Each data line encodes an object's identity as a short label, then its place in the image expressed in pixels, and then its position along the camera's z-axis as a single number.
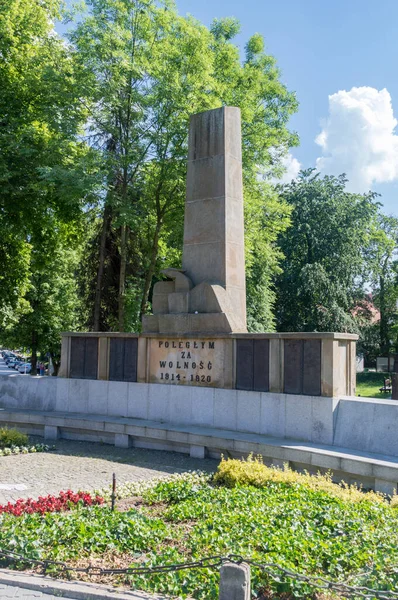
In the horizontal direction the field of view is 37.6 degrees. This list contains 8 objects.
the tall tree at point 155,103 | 18.81
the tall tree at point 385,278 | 43.56
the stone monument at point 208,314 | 12.81
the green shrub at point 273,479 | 8.25
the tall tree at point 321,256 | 35.19
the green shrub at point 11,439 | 13.36
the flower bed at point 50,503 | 7.90
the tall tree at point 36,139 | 19.05
